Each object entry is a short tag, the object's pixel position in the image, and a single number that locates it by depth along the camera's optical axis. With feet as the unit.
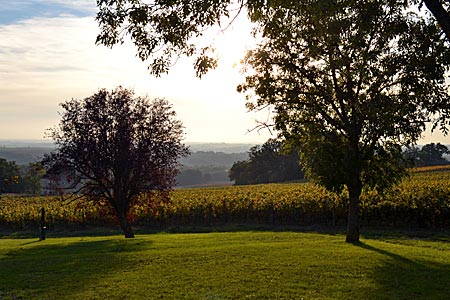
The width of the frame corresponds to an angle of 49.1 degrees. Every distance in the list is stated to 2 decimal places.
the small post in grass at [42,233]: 97.19
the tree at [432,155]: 338.34
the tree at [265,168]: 306.76
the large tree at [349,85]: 39.83
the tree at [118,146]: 82.84
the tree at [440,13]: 34.12
